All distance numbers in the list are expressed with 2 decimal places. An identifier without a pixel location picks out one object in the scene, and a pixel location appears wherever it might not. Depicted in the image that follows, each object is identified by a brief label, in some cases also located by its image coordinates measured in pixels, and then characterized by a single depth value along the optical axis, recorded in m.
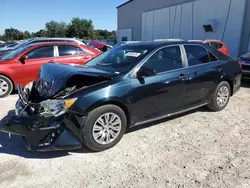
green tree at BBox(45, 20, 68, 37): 69.58
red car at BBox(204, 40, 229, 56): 10.49
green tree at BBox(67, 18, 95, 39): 59.69
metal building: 14.45
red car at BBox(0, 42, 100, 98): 6.25
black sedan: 2.98
